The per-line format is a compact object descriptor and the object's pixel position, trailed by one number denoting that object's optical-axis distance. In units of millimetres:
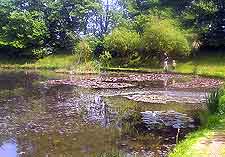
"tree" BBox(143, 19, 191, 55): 29413
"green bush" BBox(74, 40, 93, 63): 32951
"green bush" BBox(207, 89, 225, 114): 11780
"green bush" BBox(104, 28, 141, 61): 31744
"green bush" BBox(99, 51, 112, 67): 32174
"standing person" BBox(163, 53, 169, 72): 28314
